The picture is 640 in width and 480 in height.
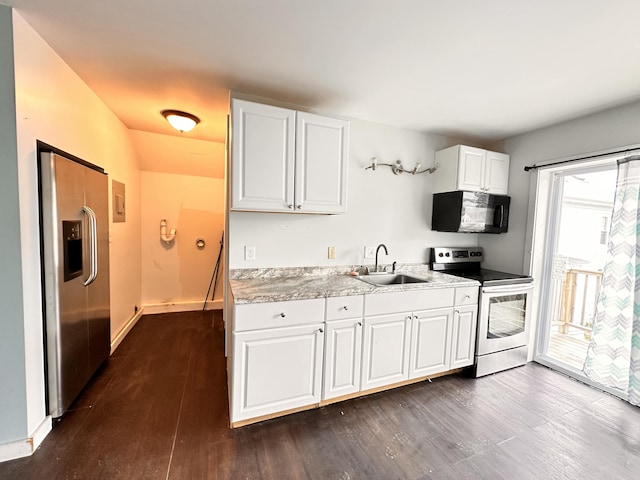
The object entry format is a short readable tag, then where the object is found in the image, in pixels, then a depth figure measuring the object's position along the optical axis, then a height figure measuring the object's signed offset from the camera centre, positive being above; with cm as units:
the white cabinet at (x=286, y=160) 198 +49
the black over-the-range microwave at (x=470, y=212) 280 +19
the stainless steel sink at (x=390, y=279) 262 -50
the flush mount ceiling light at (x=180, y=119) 264 +99
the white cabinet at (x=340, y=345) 176 -88
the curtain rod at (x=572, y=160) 220 +67
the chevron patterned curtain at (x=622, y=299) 210 -51
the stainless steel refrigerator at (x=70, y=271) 164 -37
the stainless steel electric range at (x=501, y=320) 253 -86
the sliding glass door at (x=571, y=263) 257 -29
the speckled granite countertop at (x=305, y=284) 183 -47
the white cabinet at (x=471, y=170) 279 +64
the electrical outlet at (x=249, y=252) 235 -25
